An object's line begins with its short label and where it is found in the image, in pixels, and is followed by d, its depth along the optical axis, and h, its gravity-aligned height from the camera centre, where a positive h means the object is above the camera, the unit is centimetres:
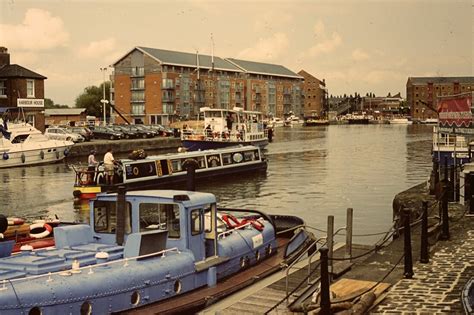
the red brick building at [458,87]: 19205 +919
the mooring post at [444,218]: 1708 -278
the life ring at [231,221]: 1727 -279
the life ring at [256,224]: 1717 -285
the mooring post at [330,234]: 1478 -273
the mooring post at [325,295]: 1044 -293
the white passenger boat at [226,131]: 5950 -109
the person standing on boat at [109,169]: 3575 -267
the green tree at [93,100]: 14875 +537
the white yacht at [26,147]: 5500 -214
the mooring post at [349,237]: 1614 -304
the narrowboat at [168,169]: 3556 -312
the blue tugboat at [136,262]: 1103 -276
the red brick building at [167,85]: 11912 +717
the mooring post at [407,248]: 1359 -281
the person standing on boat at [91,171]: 3534 -270
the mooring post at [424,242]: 1479 -293
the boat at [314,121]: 18125 -63
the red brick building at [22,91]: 6706 +346
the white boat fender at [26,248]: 1317 -261
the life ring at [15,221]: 1647 -256
